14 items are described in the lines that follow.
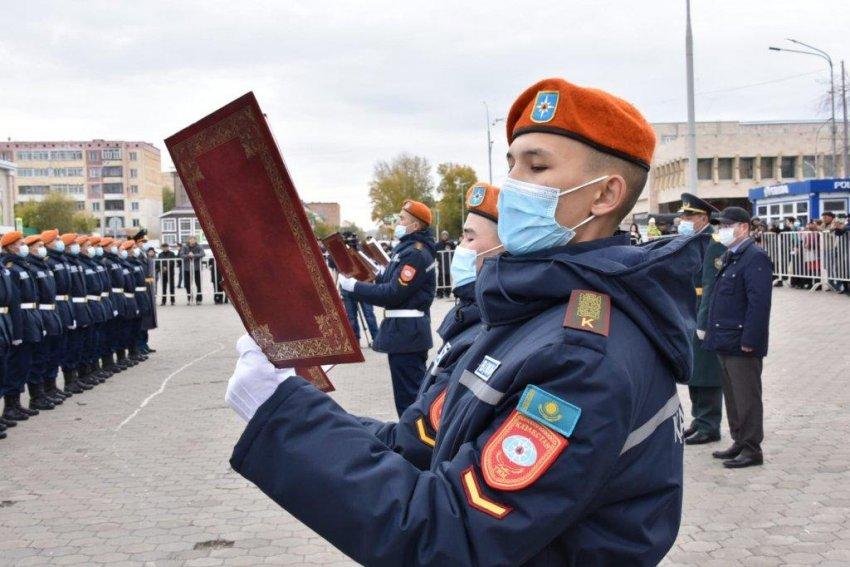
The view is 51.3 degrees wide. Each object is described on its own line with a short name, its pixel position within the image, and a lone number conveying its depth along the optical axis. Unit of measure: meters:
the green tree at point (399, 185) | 85.44
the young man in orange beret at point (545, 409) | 1.56
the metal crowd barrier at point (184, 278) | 28.38
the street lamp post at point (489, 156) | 52.00
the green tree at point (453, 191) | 78.88
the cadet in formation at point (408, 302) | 7.77
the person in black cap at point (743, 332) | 7.24
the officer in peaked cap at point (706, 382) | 8.07
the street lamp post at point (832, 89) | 36.65
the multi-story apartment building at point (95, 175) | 139.50
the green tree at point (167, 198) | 152.12
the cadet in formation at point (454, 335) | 2.71
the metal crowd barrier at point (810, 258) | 22.62
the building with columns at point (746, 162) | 72.00
